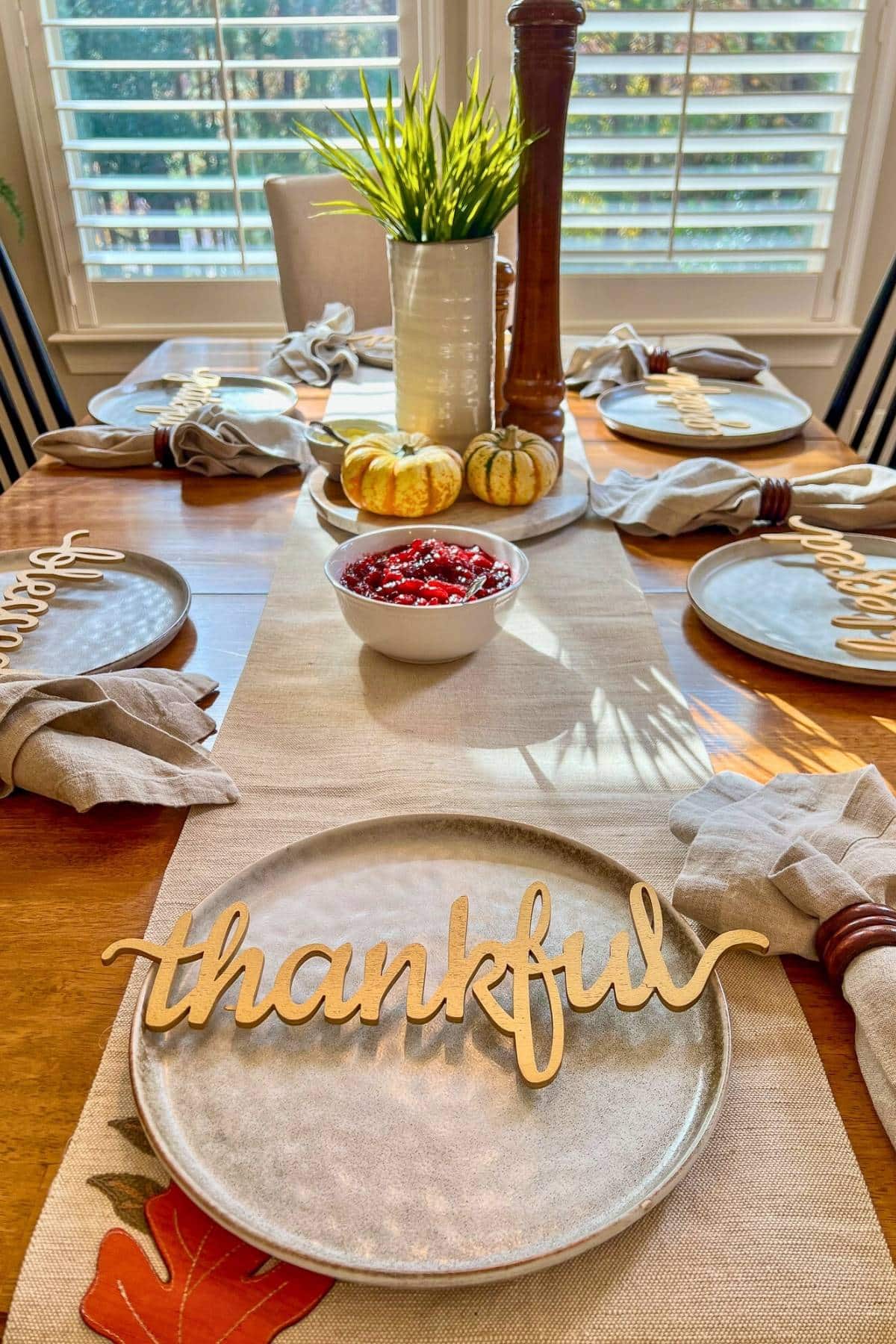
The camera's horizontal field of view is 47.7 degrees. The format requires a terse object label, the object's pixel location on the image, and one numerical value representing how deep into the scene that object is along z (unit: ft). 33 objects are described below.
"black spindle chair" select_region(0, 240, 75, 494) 5.23
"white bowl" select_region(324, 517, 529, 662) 2.69
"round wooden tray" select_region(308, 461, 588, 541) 3.65
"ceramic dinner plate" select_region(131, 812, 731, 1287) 1.36
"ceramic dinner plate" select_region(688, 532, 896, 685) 2.77
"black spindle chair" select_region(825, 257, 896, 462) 5.35
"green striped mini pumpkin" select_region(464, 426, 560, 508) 3.74
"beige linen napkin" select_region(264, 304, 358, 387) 5.55
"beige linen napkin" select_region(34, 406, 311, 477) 4.24
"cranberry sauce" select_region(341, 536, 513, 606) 2.77
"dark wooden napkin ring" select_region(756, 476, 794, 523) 3.64
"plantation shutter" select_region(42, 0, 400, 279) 7.77
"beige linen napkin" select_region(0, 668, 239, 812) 2.24
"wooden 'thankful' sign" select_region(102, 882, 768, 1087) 1.62
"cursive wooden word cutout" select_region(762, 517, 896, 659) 2.83
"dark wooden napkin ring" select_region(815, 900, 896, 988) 1.75
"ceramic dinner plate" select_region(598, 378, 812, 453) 4.51
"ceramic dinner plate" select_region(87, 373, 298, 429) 4.91
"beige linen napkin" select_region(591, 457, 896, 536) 3.59
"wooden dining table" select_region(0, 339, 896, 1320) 1.64
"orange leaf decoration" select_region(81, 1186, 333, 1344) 1.31
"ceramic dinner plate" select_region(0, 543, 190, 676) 2.78
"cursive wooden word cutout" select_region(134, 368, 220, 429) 4.76
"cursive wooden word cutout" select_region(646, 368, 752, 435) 4.65
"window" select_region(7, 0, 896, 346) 7.71
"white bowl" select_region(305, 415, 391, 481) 3.93
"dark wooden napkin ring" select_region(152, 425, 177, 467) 4.27
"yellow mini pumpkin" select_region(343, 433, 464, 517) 3.58
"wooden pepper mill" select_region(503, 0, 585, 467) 3.48
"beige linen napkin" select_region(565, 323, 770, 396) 5.37
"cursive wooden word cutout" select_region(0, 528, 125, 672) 2.92
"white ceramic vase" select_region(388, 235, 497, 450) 3.60
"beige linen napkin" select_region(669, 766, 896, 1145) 1.68
